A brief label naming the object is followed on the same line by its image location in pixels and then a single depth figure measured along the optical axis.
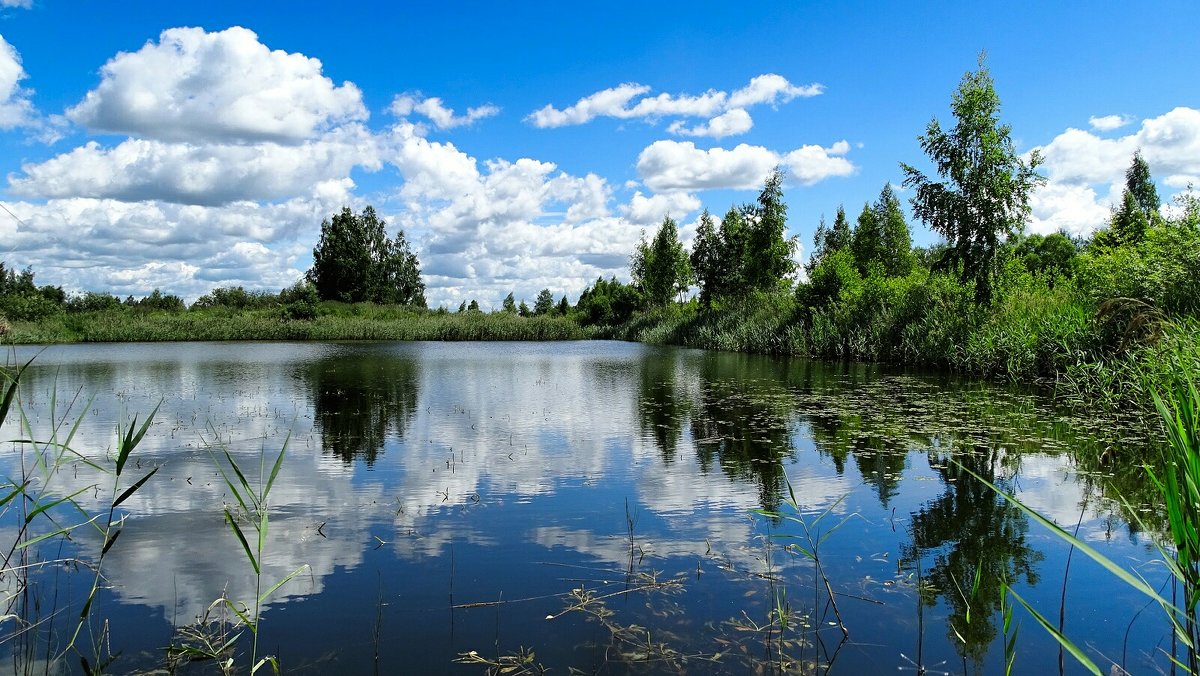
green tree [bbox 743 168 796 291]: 38.66
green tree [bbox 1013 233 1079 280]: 49.38
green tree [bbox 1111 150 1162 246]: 46.59
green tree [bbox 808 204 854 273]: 62.81
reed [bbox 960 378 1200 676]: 2.30
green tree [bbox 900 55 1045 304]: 21.95
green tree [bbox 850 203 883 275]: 51.39
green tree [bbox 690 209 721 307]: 46.84
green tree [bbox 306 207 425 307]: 69.12
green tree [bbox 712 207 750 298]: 43.19
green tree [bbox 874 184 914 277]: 48.22
